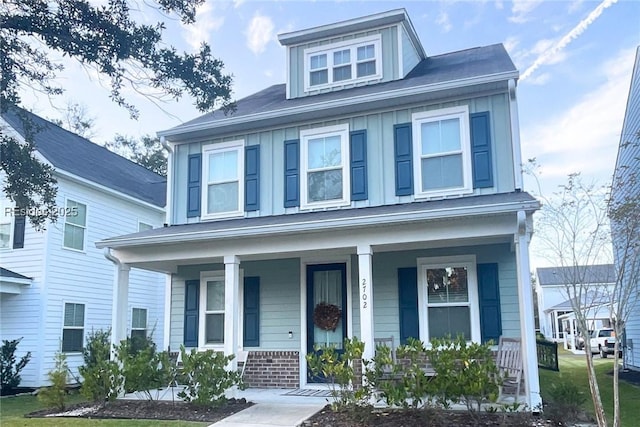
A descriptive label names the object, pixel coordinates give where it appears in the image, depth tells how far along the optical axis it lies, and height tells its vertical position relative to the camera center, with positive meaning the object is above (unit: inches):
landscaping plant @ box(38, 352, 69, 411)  332.2 -48.0
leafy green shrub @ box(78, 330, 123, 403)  330.6 -40.7
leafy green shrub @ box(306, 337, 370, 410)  277.4 -31.2
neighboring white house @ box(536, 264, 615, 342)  1339.3 -0.2
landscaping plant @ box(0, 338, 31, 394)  449.1 -42.7
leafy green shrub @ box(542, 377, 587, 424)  273.9 -48.4
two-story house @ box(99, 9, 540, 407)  330.6 +69.0
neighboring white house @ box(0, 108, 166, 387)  477.7 +47.2
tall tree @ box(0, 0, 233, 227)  336.8 +166.3
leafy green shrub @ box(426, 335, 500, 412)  255.6 -29.8
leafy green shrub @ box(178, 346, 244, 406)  311.9 -37.1
